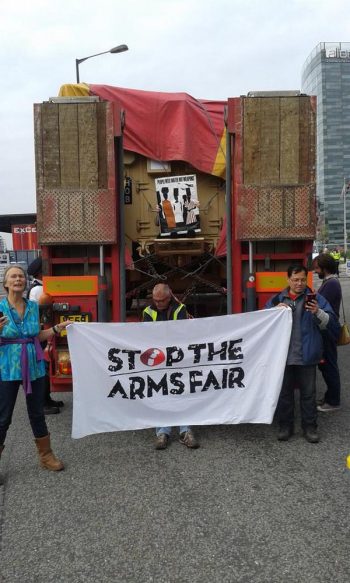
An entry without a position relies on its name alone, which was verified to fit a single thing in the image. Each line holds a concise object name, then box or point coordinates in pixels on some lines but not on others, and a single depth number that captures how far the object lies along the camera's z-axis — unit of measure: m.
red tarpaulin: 5.82
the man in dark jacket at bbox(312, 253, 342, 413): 5.05
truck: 4.58
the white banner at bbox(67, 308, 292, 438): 4.20
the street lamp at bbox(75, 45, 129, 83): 15.20
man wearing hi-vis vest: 4.31
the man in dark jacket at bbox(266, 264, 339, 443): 4.20
